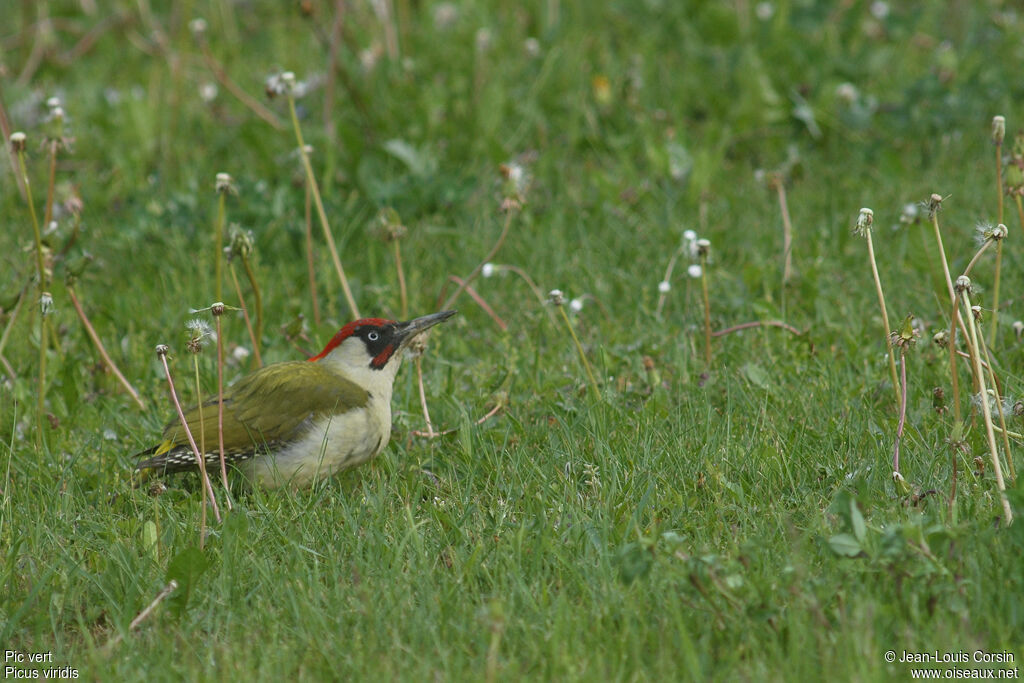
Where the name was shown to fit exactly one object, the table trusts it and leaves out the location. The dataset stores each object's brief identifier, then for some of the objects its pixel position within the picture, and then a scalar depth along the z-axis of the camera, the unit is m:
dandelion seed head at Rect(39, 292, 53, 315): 8.30
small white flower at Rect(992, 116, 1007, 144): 7.19
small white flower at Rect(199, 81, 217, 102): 14.96
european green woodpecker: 8.49
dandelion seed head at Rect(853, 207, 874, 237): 6.90
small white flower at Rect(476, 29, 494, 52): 14.82
